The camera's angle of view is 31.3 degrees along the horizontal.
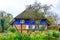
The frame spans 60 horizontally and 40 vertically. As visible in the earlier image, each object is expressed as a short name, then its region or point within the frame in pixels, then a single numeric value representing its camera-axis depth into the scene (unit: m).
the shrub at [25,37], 8.41
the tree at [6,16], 22.10
